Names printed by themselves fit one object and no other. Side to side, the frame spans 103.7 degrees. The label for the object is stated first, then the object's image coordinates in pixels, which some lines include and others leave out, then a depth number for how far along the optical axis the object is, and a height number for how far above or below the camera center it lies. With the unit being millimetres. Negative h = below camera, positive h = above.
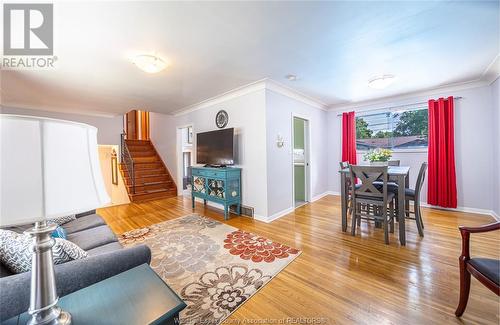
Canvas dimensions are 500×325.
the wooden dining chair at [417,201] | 2730 -578
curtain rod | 4134 +1204
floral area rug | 1613 -1102
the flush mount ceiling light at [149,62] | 2359 +1260
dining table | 2508 -457
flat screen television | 3811 +337
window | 4230 +720
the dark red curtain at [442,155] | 3732 +82
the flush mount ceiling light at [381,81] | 3111 +1278
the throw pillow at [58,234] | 1525 -537
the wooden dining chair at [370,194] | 2535 -465
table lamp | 557 -47
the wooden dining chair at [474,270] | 1171 -716
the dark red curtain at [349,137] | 4902 +597
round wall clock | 4138 +963
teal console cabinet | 3650 -432
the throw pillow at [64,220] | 2065 -595
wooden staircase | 5273 -291
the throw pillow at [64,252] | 1085 -490
